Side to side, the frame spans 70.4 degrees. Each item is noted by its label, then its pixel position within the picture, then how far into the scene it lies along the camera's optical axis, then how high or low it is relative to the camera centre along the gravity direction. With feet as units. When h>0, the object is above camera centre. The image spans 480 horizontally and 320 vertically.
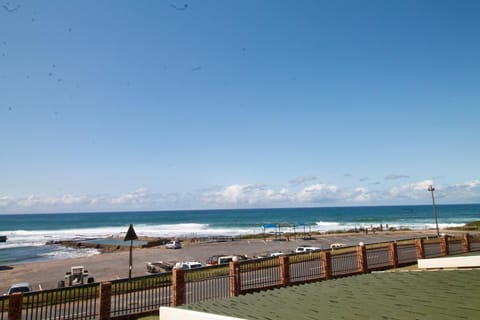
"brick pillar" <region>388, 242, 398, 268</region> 67.85 -9.57
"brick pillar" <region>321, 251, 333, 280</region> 57.11 -9.37
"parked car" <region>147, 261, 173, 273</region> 105.04 -16.46
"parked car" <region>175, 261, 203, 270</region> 95.40 -14.47
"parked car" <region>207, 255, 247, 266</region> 106.73 -15.24
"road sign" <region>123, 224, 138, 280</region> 53.50 -3.11
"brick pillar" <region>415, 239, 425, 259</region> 67.21 -8.38
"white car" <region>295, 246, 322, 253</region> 123.09 -14.12
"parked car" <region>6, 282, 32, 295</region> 66.08 -13.47
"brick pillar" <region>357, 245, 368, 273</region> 61.98 -9.37
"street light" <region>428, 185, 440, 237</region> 132.36 +6.81
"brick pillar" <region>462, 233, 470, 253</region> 75.15 -8.41
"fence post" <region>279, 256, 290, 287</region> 51.75 -9.34
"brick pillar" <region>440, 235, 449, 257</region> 70.49 -8.34
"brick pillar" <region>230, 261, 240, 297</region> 46.24 -9.00
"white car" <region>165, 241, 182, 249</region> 174.81 -16.12
